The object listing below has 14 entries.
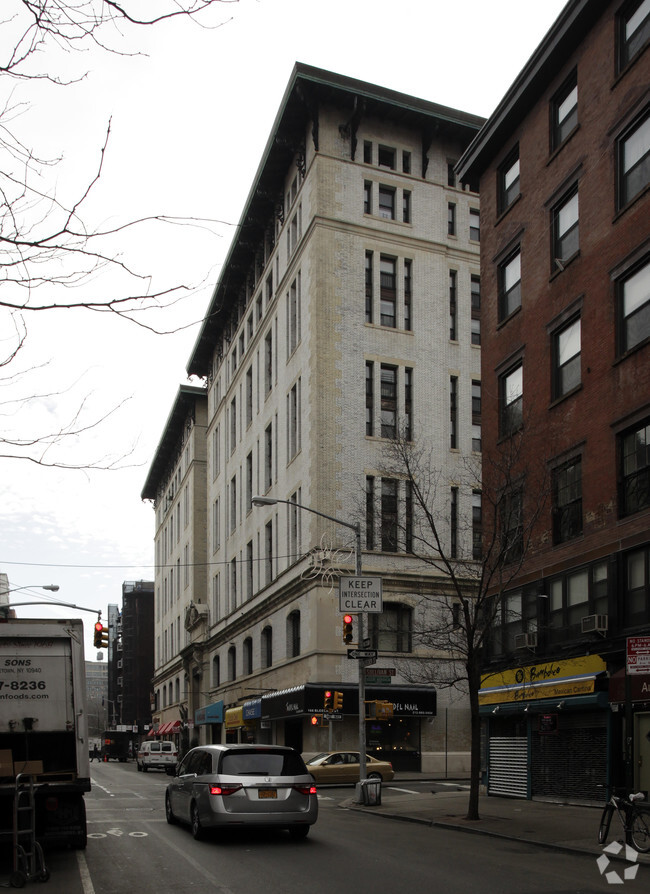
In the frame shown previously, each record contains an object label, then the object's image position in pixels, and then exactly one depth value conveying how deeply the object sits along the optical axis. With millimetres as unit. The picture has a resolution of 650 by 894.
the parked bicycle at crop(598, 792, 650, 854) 14742
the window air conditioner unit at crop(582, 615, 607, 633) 22812
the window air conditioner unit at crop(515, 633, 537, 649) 26031
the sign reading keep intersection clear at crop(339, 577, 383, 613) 26562
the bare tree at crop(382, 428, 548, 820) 21406
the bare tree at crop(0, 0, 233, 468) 6180
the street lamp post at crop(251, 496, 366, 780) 26656
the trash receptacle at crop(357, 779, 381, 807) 25297
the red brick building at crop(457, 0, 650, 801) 22766
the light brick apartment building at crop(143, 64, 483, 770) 43219
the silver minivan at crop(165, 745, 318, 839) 15648
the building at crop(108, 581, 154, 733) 128500
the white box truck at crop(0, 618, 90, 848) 13555
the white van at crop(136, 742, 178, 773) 57625
